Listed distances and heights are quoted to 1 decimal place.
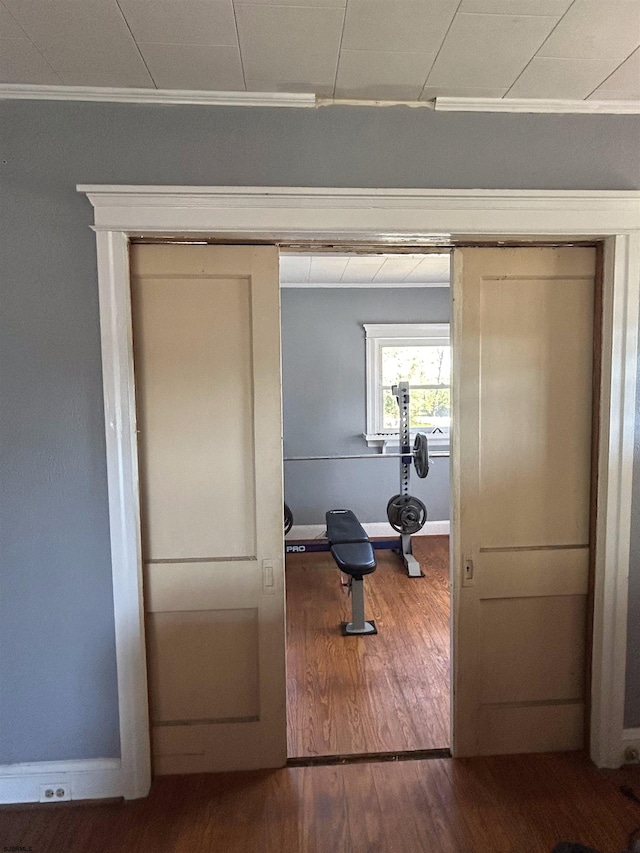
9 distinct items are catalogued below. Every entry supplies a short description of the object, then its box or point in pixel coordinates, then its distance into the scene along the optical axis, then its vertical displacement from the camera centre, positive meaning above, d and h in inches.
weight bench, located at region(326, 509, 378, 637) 123.4 -40.7
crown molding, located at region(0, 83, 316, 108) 64.6 +38.9
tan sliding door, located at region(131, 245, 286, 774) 73.4 -15.3
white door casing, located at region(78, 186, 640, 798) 67.1 +22.1
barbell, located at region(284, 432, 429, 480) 159.6 -19.3
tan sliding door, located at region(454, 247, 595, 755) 76.9 -15.7
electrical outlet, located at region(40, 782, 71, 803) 72.4 -55.9
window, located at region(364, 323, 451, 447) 189.5 +7.8
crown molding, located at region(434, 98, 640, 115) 68.0 +39.0
